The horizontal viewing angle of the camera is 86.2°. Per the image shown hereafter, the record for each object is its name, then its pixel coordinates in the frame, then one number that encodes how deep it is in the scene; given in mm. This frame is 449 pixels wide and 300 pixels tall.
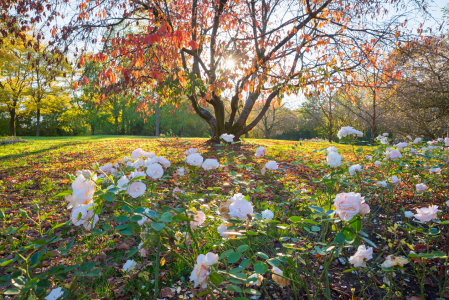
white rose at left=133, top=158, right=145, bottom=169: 1522
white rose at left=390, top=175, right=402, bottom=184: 2184
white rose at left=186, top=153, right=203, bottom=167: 1553
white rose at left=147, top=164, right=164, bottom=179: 1411
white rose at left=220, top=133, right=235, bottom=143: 2191
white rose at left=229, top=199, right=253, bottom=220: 1089
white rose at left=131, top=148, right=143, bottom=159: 1639
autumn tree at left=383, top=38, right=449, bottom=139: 6872
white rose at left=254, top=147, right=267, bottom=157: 2209
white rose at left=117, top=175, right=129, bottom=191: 1267
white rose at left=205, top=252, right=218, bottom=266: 917
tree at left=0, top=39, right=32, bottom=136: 17000
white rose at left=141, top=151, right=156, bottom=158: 1590
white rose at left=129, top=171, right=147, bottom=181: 1278
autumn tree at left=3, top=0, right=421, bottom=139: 4820
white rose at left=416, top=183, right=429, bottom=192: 2047
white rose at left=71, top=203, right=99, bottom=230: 1083
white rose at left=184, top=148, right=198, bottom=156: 1921
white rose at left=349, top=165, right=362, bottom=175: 1943
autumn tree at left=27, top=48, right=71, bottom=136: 18859
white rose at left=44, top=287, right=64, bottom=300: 1137
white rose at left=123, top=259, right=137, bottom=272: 1642
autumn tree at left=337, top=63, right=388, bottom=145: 6577
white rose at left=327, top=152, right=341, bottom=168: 1729
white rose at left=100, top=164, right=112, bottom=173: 1553
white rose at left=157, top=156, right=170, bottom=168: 1460
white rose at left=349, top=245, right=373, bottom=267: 1143
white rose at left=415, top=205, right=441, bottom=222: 1237
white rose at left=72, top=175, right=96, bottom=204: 965
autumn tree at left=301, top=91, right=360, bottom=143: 19639
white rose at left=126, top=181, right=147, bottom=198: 1265
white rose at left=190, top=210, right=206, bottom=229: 1398
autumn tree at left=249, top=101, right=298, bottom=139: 30203
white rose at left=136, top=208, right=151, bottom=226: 1387
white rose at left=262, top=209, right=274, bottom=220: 1428
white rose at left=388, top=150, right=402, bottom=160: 2145
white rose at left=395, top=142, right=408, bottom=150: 2803
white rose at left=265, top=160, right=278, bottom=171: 1942
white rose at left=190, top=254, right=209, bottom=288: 919
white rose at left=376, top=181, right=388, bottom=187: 2035
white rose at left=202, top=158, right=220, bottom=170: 1651
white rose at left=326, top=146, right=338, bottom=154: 1907
